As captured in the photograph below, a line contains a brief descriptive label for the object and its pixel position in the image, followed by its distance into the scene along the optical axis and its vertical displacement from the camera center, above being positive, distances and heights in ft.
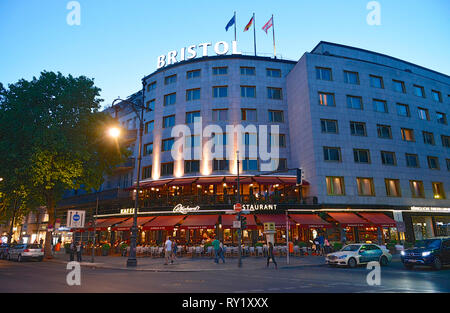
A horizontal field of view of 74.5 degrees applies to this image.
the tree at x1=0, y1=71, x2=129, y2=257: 84.17 +29.22
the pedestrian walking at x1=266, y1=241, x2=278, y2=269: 61.00 -3.64
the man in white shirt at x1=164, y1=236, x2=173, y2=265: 70.18 -3.14
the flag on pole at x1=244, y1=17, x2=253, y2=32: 125.53 +85.37
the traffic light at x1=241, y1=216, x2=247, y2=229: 66.68 +2.25
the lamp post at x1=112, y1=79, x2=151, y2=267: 63.82 -3.51
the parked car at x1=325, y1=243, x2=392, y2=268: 61.41 -4.77
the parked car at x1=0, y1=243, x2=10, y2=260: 98.05 -5.49
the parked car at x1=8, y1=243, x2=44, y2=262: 86.17 -4.82
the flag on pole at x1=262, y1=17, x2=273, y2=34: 125.80 +85.69
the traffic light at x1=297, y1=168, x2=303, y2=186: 61.05 +11.56
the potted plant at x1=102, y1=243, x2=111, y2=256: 102.58 -4.90
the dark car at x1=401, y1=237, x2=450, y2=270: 53.36 -3.88
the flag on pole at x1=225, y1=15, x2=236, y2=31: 128.21 +88.48
